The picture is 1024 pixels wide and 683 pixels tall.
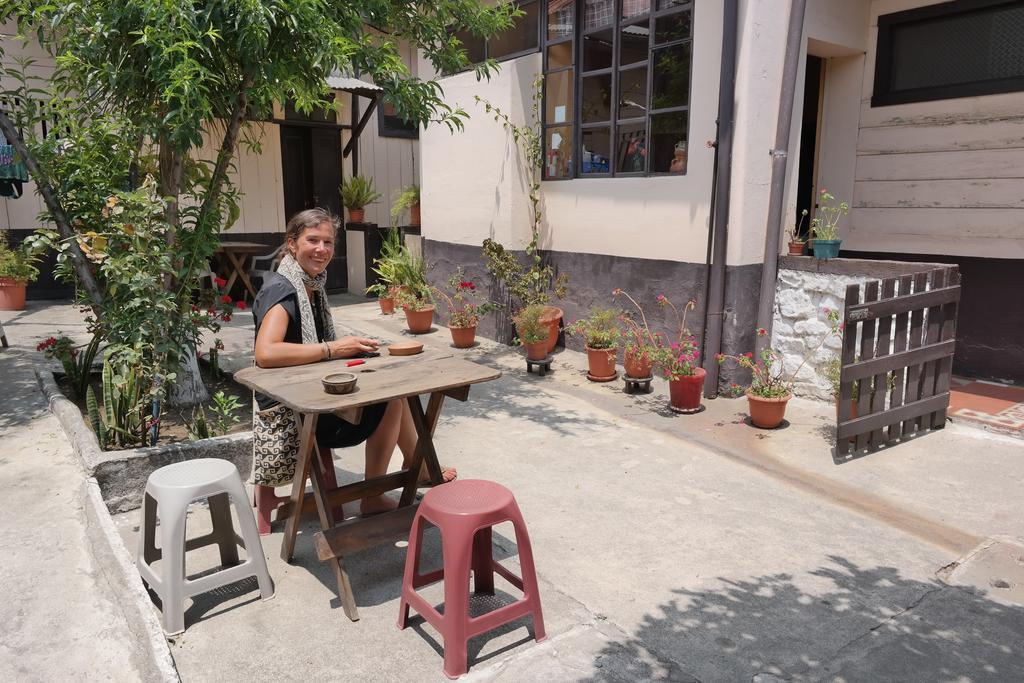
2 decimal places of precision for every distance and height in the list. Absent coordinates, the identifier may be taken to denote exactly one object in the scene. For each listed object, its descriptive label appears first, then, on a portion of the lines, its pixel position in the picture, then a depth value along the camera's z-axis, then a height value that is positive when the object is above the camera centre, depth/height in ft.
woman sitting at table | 10.79 -2.10
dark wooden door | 37.70 +2.12
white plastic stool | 9.28 -4.35
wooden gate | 15.17 -3.05
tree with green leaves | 12.09 +2.16
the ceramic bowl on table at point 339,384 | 9.27 -2.21
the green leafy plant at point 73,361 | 16.87 -3.69
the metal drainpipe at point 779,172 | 18.19 +1.10
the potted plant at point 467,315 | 26.27 -3.76
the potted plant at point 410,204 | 34.22 +0.33
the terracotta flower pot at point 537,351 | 22.63 -4.29
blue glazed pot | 18.65 -0.83
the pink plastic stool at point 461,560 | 8.40 -4.14
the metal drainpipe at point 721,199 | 18.37 +0.41
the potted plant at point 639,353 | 20.20 -3.83
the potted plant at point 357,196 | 37.65 +0.73
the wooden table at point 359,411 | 9.43 -2.77
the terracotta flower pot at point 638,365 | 20.31 -4.23
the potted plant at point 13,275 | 29.68 -2.83
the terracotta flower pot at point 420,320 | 28.56 -4.29
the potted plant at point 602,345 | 21.50 -3.88
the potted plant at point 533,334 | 22.56 -3.74
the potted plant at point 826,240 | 18.66 -0.61
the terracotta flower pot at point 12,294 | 29.81 -3.60
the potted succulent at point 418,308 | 28.48 -3.79
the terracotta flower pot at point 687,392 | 18.44 -4.51
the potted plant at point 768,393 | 17.16 -4.20
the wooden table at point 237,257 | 32.58 -2.23
